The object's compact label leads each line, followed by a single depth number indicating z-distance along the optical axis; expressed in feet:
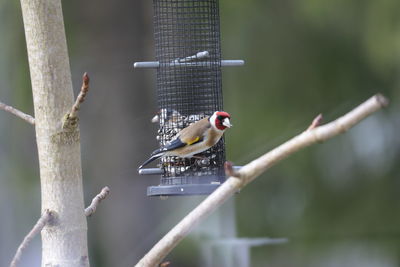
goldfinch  23.62
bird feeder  25.43
